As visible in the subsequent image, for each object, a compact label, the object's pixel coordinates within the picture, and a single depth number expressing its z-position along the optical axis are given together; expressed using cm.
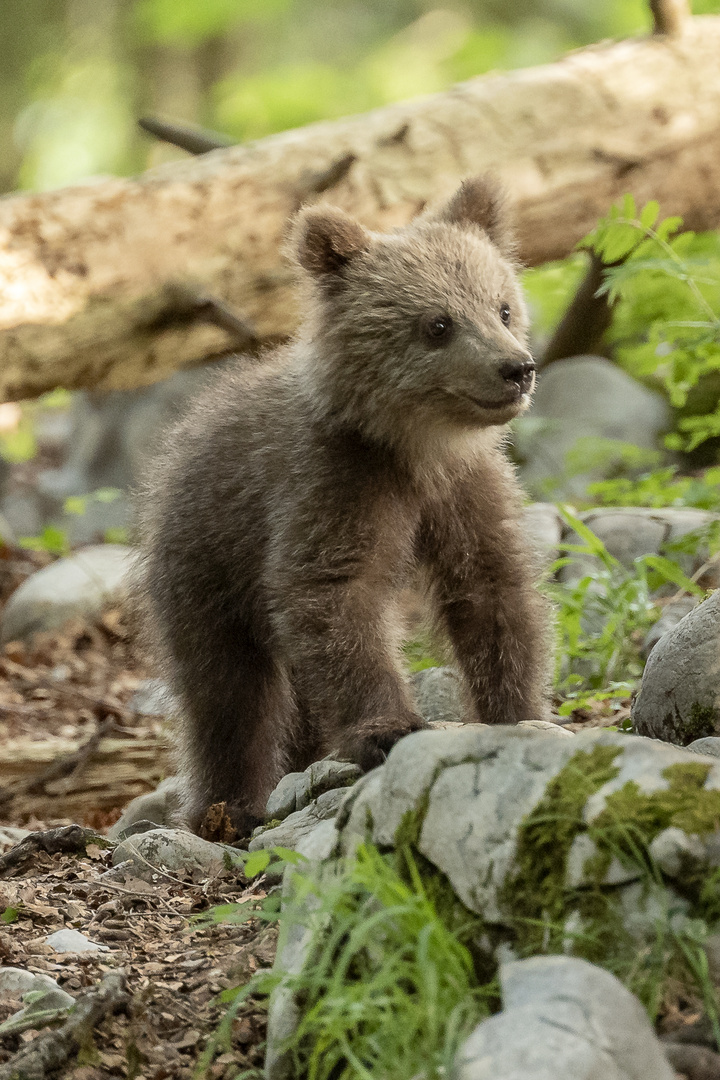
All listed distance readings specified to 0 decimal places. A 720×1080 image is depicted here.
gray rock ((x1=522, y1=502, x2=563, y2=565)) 1313
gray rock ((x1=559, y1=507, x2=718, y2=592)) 1255
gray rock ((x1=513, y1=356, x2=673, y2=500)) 1866
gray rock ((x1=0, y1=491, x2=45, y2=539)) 2925
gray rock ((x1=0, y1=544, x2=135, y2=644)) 1653
